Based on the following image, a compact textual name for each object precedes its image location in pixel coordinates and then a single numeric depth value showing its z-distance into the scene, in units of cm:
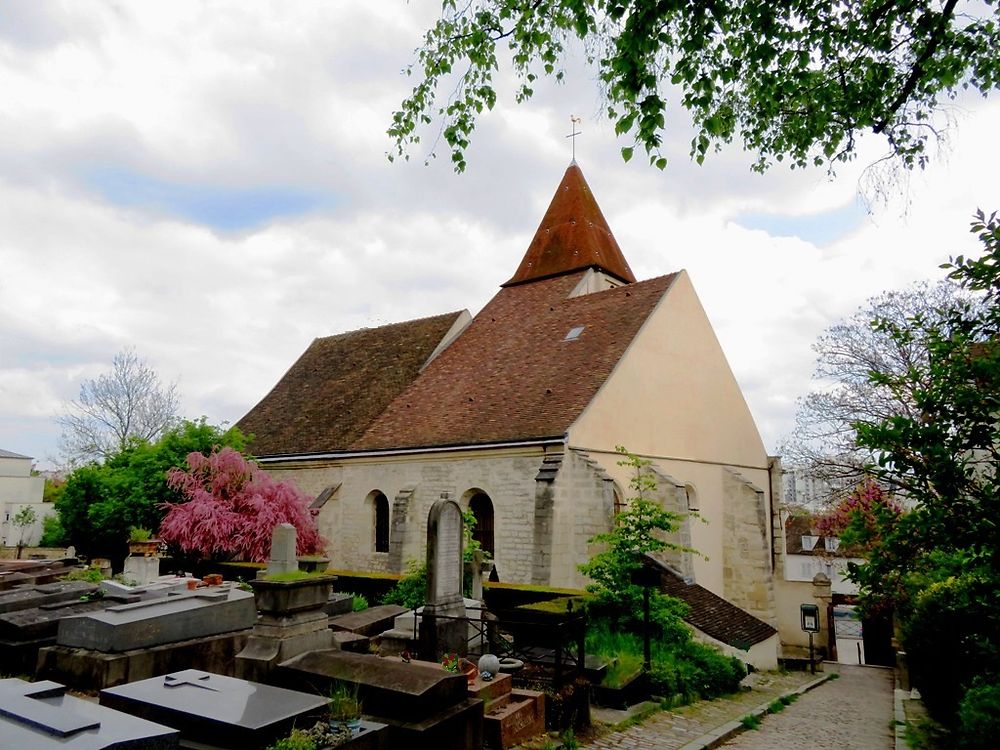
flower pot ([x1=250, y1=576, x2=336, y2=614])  726
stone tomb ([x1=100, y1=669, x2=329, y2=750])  507
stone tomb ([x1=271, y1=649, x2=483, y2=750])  583
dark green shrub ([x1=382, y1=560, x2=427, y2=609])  1312
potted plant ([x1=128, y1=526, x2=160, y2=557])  1475
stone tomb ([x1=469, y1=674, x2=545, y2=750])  678
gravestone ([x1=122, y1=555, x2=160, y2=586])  1264
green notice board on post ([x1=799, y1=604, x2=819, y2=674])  1847
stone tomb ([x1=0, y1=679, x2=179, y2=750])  400
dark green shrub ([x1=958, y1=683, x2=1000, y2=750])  498
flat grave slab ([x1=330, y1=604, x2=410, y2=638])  1040
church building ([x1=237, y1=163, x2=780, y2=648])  1597
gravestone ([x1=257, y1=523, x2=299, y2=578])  768
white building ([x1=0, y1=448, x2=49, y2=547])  3331
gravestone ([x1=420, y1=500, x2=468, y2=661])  909
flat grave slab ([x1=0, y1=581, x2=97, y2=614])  947
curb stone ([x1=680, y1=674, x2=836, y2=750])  778
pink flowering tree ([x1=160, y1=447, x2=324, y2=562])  1759
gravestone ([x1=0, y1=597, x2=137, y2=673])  825
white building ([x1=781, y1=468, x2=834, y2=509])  1998
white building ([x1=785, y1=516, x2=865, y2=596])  4438
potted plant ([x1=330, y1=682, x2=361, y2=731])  553
